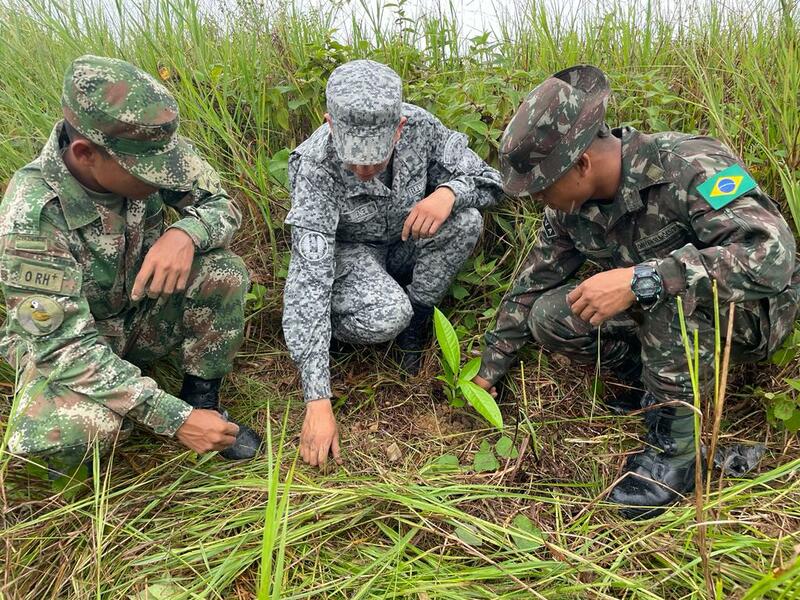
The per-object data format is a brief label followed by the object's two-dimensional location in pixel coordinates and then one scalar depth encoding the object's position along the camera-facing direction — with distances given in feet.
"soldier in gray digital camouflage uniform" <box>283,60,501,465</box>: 7.61
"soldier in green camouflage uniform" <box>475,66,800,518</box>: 6.24
